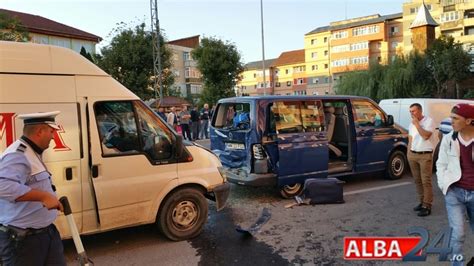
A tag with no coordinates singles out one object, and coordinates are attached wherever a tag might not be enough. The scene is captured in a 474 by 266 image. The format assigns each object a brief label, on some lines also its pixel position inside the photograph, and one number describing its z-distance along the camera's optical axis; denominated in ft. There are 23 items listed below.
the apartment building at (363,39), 253.24
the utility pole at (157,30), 72.55
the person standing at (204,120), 63.14
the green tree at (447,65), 115.75
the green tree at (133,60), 89.71
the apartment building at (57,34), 152.87
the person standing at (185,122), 56.90
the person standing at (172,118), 49.90
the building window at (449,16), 212.84
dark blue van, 22.71
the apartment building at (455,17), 207.72
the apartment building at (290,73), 314.96
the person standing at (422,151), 19.51
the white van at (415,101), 30.73
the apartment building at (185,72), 236.84
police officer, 8.82
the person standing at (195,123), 60.49
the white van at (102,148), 14.23
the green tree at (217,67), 113.50
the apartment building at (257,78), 343.05
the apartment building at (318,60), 286.87
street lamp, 98.44
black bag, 22.72
